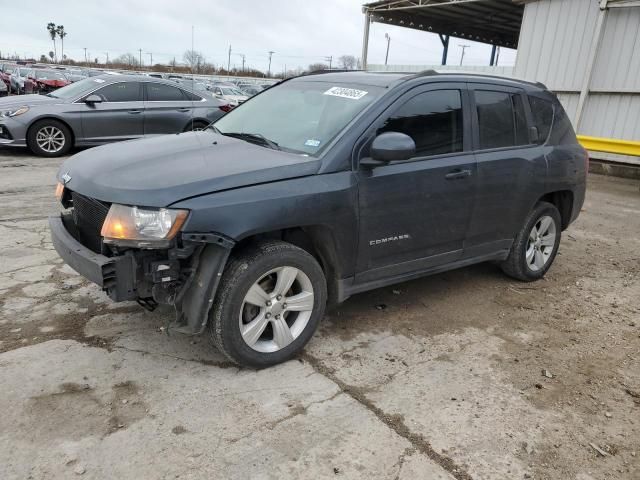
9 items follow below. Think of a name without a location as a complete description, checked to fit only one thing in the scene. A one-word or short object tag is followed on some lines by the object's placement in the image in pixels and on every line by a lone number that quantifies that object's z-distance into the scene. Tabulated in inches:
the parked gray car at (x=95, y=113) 372.2
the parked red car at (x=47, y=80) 679.7
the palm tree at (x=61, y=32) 4042.8
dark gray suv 110.7
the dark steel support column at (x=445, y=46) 912.2
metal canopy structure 664.4
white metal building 442.6
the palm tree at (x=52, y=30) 4010.8
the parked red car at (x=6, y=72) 928.3
